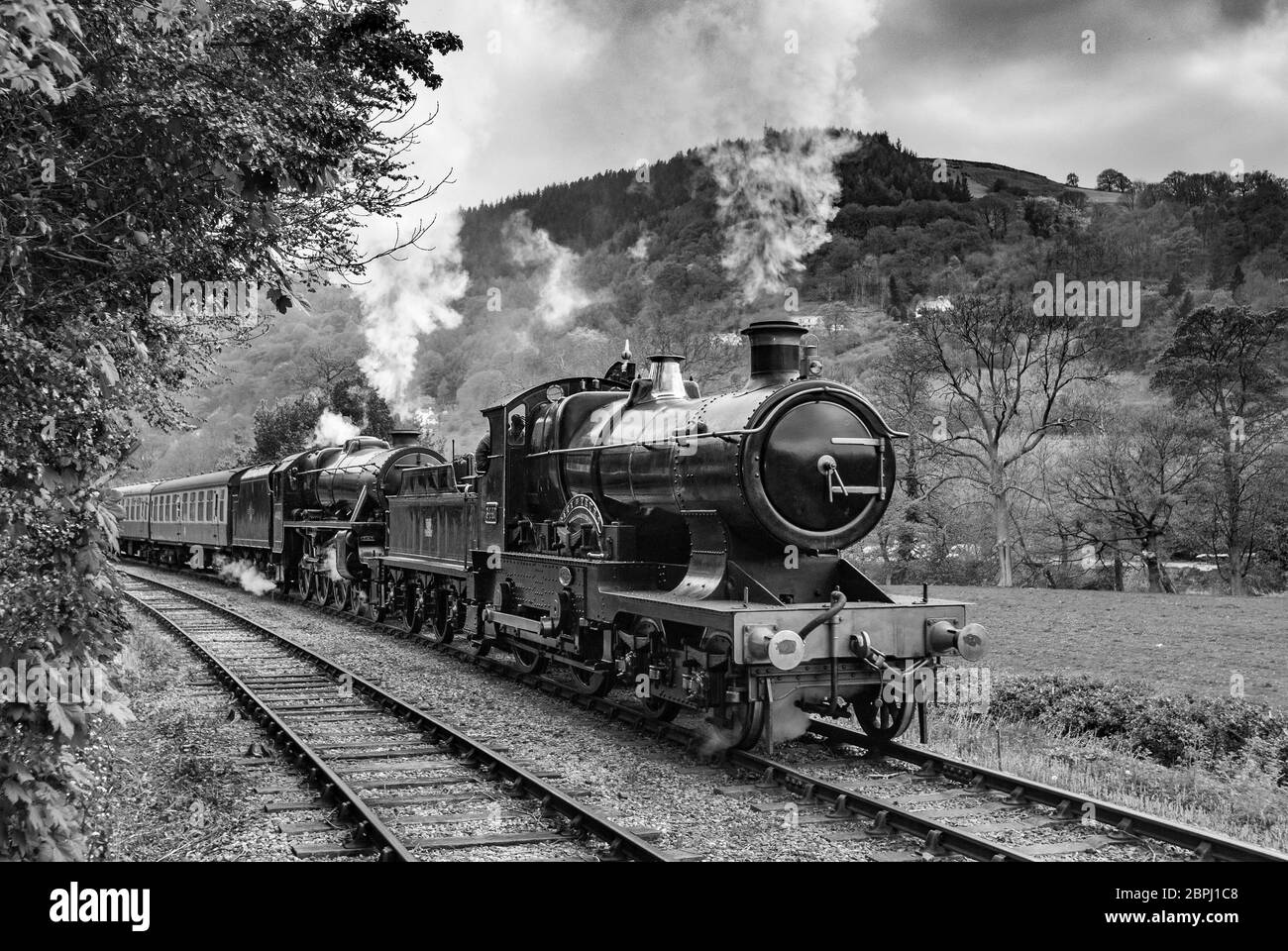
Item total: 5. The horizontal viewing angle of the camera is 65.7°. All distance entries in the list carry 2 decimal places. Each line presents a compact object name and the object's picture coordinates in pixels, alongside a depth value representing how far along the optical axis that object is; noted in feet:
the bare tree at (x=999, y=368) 96.32
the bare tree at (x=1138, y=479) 93.04
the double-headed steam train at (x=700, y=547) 26.21
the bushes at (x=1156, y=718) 30.78
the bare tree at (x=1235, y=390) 90.07
